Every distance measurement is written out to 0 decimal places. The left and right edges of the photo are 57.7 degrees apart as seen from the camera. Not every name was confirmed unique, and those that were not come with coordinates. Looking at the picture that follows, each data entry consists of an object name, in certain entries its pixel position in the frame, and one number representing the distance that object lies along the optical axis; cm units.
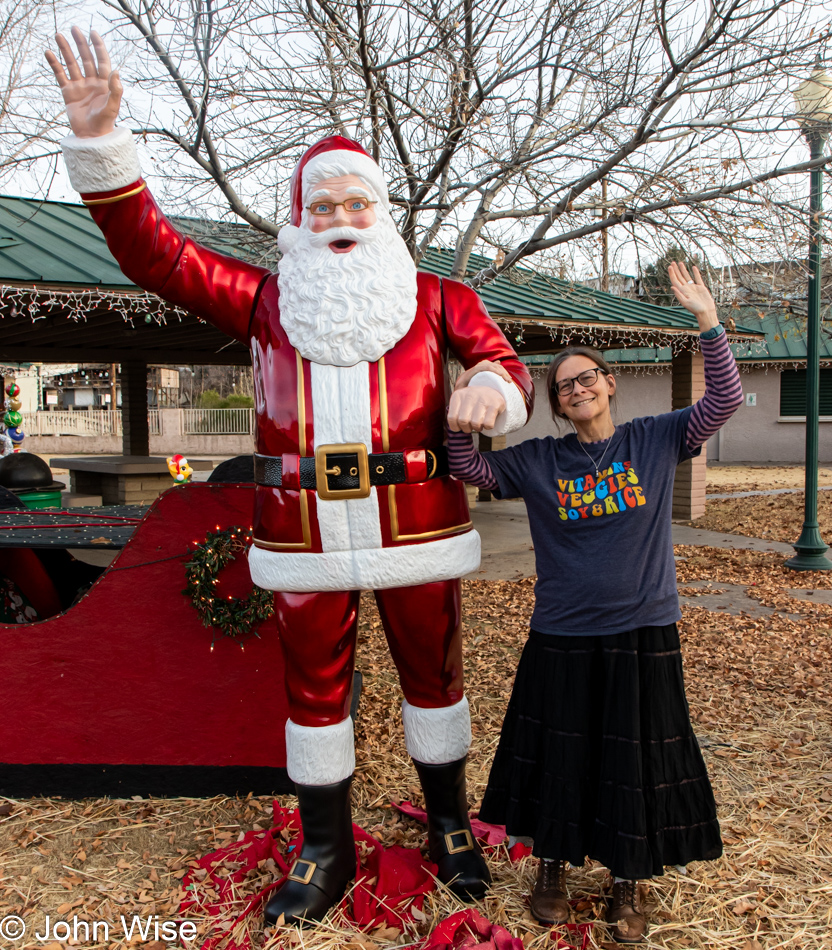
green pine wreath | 269
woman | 196
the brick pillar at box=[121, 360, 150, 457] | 1163
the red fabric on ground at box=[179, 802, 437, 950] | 216
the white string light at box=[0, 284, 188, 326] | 491
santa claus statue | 202
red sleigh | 280
